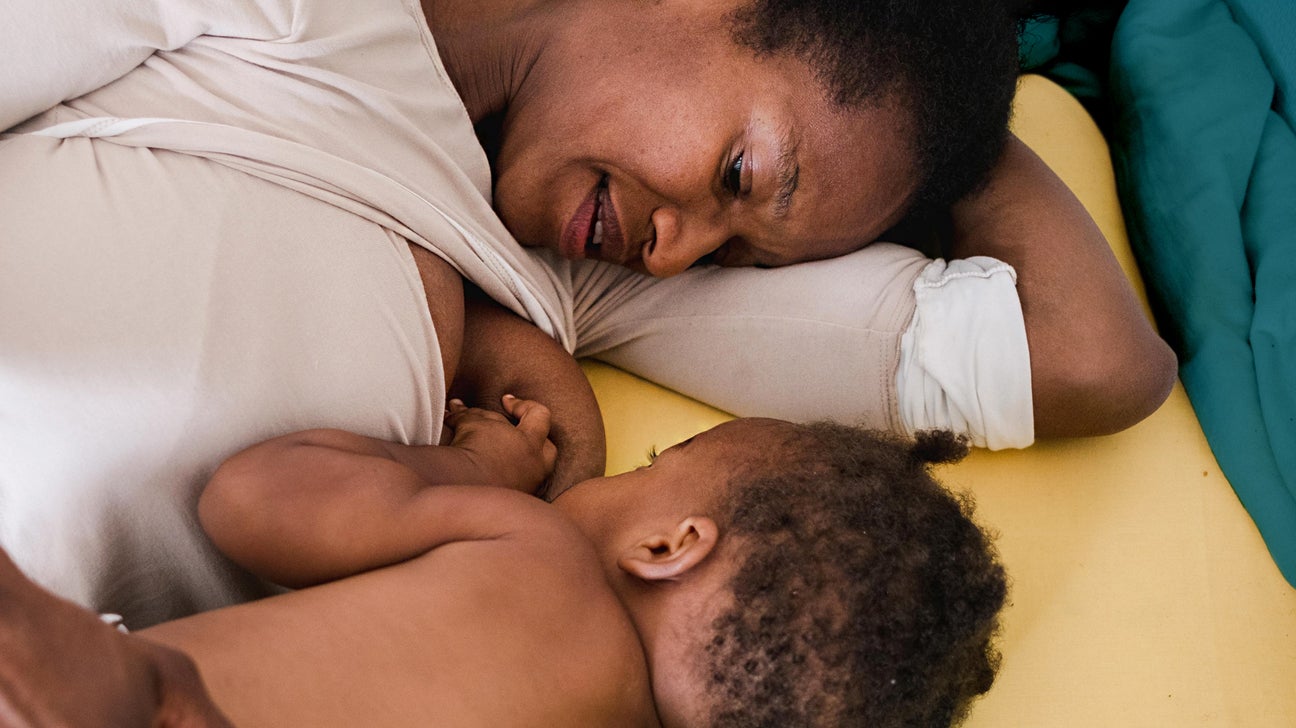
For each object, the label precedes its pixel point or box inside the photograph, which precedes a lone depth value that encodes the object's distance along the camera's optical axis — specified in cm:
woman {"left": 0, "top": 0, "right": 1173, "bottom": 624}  83
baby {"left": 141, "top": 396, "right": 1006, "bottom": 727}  73
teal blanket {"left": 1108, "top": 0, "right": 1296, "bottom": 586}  136
